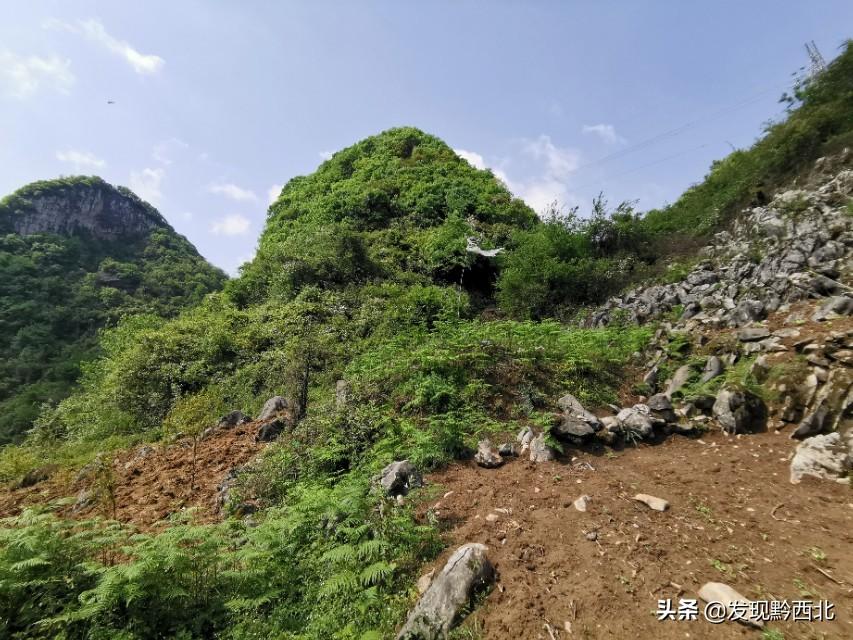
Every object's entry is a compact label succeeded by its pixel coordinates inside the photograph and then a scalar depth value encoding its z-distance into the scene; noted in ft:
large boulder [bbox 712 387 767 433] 20.08
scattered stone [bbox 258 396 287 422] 34.53
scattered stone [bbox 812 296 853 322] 22.87
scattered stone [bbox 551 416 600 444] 20.67
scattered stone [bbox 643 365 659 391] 27.52
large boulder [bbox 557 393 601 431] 21.48
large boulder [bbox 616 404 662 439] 21.12
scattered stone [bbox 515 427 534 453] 20.98
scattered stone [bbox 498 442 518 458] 20.62
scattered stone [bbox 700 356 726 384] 24.19
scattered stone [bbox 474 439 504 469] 19.92
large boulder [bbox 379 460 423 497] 17.91
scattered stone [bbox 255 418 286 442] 30.45
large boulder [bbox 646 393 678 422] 22.18
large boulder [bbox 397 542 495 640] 10.92
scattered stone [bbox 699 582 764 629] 9.75
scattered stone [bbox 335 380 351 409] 27.99
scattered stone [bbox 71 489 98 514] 24.52
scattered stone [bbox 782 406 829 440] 17.78
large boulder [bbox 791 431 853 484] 15.47
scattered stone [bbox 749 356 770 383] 21.70
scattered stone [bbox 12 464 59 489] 32.72
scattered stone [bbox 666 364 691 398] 25.05
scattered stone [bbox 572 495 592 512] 15.21
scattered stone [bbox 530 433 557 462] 19.55
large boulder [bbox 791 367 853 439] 17.43
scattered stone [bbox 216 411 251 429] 35.22
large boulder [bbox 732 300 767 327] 27.96
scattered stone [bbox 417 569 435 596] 12.49
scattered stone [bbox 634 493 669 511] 14.80
